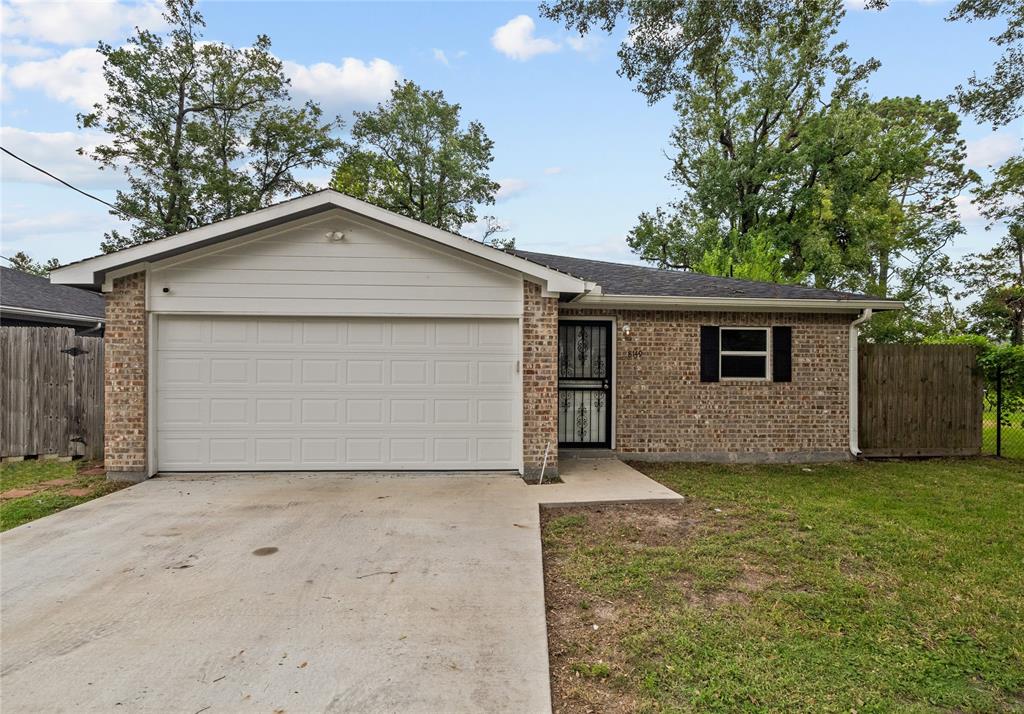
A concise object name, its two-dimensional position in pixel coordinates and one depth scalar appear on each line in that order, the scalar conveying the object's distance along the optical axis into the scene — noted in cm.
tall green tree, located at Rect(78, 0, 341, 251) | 2009
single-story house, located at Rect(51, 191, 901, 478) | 670
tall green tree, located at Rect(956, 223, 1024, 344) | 2523
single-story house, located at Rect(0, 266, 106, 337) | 1102
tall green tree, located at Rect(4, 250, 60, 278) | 3522
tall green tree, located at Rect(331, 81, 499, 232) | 2641
